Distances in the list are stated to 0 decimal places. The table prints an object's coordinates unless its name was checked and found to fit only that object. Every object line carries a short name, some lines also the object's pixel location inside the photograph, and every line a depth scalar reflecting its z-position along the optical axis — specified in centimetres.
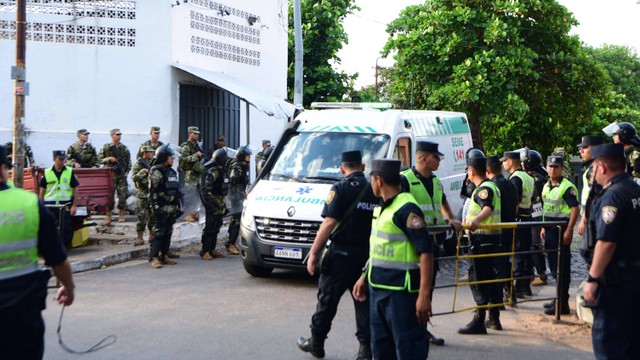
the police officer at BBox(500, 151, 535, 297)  911
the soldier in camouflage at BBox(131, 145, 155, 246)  1201
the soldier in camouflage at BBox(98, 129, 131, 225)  1454
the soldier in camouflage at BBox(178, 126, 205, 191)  1377
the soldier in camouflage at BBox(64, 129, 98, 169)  1459
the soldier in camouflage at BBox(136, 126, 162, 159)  1438
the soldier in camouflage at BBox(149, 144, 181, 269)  1124
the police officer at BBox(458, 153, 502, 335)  755
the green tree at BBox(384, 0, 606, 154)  2081
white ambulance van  967
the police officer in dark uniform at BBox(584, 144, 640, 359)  506
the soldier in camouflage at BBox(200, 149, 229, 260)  1231
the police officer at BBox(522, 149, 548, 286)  1000
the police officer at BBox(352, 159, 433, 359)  493
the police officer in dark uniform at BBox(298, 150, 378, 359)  632
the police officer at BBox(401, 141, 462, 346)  708
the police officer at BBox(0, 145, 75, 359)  414
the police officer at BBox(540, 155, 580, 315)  851
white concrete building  1581
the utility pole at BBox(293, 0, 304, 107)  1908
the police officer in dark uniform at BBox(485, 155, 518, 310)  796
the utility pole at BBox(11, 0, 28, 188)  1230
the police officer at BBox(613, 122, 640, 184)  812
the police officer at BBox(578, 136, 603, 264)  557
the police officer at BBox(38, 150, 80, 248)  1178
